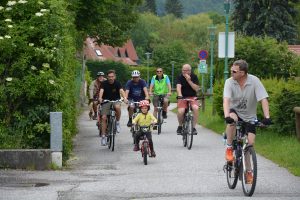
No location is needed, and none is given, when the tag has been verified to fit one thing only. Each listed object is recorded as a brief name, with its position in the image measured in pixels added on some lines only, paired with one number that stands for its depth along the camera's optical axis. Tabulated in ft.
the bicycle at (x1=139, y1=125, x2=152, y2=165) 49.83
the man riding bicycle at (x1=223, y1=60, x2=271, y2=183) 36.04
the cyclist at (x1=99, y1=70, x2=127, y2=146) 61.41
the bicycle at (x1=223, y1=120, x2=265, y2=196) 34.81
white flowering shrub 48.39
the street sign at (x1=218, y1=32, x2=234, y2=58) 86.02
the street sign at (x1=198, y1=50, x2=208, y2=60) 121.69
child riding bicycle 51.65
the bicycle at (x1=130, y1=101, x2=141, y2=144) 63.18
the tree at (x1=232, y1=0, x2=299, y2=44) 185.47
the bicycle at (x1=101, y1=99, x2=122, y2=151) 58.65
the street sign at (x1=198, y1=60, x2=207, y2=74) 124.77
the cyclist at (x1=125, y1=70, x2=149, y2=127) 64.75
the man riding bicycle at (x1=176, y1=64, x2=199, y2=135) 61.62
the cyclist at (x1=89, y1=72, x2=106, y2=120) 80.05
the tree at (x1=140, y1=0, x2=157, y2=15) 570.87
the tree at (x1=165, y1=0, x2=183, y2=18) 596.70
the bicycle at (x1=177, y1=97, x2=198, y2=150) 59.26
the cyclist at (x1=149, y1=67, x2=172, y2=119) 75.77
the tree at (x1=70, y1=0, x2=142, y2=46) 73.05
